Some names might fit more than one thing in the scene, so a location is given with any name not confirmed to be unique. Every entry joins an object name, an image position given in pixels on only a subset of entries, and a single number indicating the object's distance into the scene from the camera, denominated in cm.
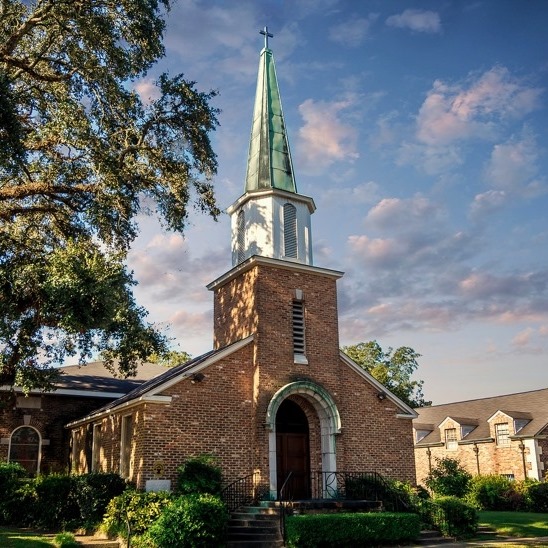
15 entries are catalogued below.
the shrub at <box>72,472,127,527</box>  1794
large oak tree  1578
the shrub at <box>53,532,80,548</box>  1477
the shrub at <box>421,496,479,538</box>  1834
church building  1850
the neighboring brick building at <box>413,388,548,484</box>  3526
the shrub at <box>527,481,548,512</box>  3103
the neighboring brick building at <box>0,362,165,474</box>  2503
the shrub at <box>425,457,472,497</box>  2430
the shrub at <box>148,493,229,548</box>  1416
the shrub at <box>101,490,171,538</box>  1562
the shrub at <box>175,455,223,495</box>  1692
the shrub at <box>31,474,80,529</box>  1909
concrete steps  1545
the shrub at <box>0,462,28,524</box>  2006
